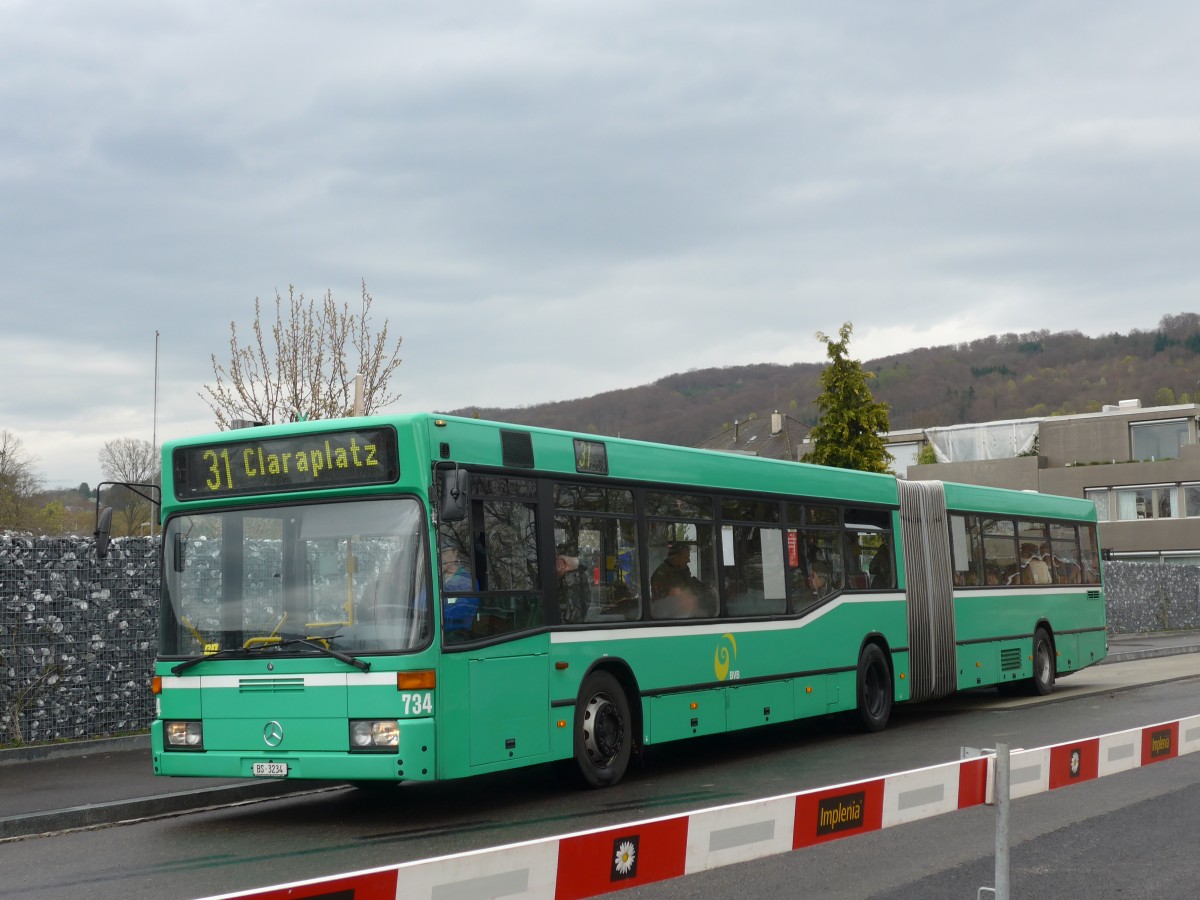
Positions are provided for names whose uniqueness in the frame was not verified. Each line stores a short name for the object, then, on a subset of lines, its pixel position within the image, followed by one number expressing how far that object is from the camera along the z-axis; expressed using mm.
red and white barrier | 3631
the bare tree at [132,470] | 65250
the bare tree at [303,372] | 27406
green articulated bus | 9328
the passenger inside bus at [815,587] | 14345
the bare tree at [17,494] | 57281
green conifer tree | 37594
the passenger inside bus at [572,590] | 10828
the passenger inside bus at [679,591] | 12062
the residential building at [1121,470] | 65812
